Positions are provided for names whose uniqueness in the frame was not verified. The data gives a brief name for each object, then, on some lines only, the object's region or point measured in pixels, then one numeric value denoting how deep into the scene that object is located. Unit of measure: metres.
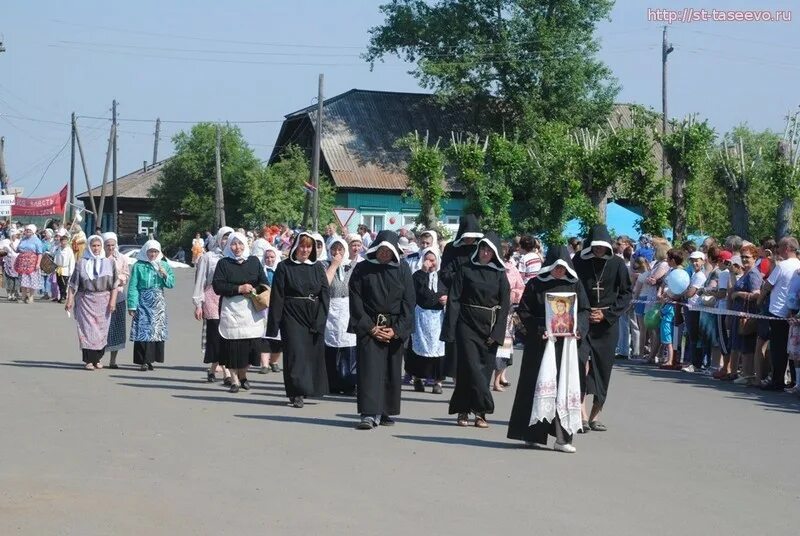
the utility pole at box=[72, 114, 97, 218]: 78.94
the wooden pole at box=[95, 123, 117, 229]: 77.76
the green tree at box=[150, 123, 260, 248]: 74.12
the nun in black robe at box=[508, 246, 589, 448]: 11.38
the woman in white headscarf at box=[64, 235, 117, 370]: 18.00
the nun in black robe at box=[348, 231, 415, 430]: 12.77
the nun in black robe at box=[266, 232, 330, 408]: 14.25
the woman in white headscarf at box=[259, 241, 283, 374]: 17.70
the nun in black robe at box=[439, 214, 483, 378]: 15.73
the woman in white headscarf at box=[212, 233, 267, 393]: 15.49
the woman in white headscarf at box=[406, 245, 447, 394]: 16.03
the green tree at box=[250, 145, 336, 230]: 65.88
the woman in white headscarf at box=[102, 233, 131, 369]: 18.27
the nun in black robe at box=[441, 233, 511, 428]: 12.73
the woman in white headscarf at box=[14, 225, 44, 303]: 34.03
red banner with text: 84.06
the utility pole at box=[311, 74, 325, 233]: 54.36
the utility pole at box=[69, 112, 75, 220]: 83.04
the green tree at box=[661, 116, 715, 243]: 37.25
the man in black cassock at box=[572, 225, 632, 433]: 12.52
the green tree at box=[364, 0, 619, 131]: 64.94
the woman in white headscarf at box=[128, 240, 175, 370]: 17.75
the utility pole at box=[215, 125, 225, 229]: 68.19
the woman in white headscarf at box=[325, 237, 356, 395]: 15.23
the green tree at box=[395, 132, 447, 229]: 53.25
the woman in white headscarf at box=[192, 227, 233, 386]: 16.11
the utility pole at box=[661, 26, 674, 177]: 52.31
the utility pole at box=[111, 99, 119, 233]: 78.64
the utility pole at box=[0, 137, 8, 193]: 65.81
